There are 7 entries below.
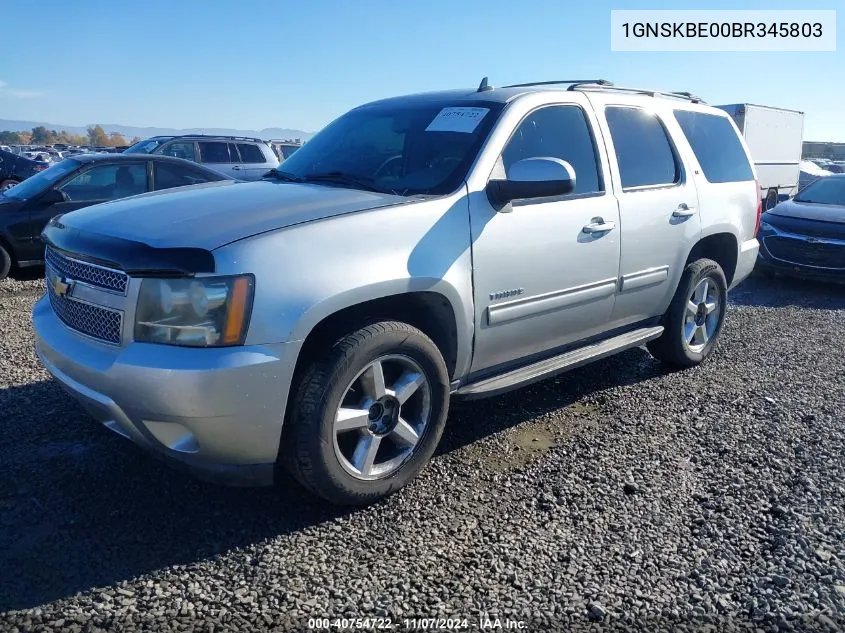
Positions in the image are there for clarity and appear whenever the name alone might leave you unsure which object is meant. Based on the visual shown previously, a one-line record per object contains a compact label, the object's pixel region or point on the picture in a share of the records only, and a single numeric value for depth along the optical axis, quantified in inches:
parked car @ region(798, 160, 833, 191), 1113.1
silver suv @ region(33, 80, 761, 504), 103.0
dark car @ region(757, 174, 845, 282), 344.8
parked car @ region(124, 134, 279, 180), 505.0
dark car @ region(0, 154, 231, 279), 294.4
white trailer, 689.6
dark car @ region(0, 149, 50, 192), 493.7
